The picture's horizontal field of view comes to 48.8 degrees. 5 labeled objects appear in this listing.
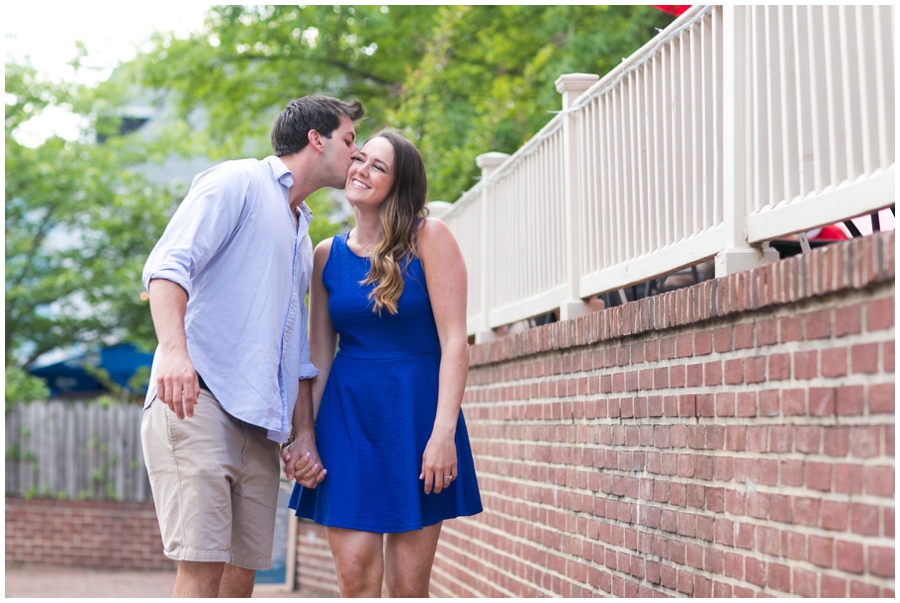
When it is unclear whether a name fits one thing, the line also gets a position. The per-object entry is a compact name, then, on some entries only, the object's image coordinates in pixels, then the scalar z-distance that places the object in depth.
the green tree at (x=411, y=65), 11.76
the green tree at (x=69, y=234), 16.12
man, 3.14
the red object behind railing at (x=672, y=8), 5.82
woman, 3.47
